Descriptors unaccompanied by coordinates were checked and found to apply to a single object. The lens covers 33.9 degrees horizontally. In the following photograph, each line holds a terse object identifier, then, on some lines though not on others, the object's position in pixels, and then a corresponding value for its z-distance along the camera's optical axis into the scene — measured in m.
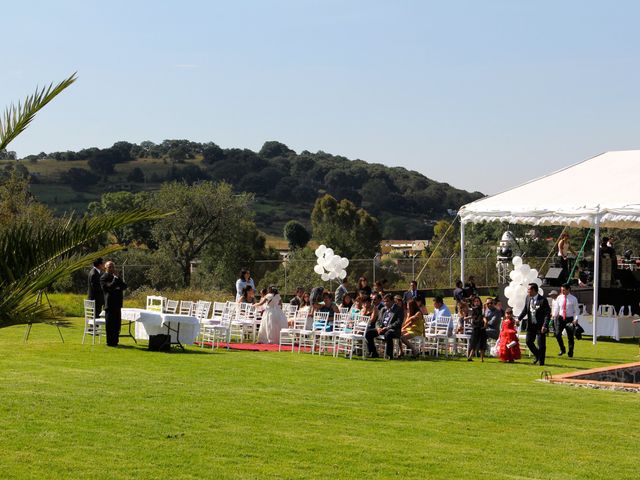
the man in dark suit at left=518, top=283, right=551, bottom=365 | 20.16
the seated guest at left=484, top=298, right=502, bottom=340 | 22.16
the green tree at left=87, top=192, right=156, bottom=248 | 54.72
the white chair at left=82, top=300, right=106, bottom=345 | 21.23
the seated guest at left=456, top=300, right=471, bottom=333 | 22.14
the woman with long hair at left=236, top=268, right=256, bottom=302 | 26.24
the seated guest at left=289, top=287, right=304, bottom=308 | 25.33
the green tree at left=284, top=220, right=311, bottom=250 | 79.75
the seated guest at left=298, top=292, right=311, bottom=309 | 25.07
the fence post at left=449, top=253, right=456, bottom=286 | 45.07
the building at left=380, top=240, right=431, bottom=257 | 74.41
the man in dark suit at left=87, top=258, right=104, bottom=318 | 21.75
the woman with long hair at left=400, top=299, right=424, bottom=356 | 21.27
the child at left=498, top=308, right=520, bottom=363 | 20.64
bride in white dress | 23.55
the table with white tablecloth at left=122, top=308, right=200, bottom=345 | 21.14
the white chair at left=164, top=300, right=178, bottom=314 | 25.35
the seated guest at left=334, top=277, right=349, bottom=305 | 26.72
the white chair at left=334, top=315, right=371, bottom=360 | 20.86
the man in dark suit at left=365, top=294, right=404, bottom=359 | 20.86
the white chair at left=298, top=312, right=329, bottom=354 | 21.51
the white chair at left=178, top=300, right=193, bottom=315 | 27.22
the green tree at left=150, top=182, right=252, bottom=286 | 47.03
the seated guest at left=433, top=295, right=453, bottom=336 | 22.14
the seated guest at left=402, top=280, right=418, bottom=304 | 24.90
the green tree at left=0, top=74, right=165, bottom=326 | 8.66
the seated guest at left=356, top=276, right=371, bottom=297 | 25.71
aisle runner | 22.20
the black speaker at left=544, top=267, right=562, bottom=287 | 30.06
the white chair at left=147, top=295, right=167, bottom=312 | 24.72
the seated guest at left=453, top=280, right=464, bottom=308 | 27.39
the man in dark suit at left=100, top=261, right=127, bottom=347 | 20.73
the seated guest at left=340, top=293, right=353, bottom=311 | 23.89
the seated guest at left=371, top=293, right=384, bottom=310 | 21.67
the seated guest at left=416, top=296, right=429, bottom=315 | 22.29
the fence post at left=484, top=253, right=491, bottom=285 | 47.38
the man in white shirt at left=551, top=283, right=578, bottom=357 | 22.30
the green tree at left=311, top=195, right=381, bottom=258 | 62.59
